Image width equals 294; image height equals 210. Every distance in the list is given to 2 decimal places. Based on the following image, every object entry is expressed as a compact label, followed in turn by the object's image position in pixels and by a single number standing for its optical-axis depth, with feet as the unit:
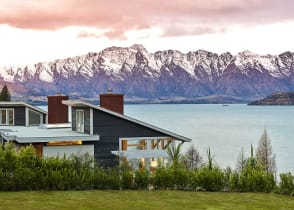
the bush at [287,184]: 61.72
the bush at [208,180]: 61.72
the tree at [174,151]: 68.80
